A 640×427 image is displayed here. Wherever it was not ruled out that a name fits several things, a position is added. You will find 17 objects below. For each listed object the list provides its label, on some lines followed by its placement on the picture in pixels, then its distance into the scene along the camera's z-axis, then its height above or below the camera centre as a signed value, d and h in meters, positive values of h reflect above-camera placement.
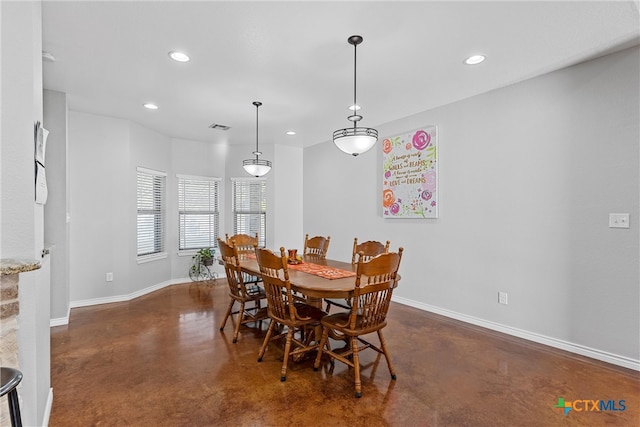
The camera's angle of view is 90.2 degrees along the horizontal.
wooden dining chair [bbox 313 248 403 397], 2.21 -0.69
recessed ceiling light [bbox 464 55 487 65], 2.78 +1.34
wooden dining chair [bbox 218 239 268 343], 3.12 -0.79
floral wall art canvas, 4.11 +0.49
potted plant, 5.73 -0.82
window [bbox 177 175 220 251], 5.96 -0.02
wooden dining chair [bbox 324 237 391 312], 3.41 -0.43
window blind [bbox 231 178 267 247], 6.28 +0.11
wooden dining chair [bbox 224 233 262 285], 4.23 -0.44
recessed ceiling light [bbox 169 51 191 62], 2.70 +1.33
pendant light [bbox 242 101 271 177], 4.17 +0.58
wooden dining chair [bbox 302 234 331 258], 3.94 -0.45
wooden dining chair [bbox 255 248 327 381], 2.42 -0.78
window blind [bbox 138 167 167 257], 5.13 +0.00
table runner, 2.70 -0.54
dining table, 2.26 -0.55
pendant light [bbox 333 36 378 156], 2.57 +0.59
